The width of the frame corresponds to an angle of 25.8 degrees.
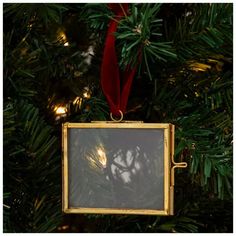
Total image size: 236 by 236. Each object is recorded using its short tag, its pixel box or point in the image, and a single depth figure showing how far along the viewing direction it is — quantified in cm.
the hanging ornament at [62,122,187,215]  60
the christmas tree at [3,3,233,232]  58
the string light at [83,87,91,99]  64
